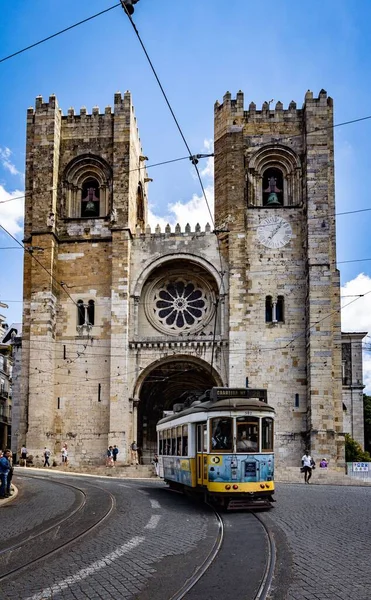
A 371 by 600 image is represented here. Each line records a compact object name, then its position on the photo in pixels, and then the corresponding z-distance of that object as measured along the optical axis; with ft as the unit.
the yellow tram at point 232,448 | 44.06
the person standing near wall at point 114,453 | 95.61
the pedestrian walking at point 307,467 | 79.66
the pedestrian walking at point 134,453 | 98.55
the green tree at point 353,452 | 146.10
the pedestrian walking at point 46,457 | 96.07
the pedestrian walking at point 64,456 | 97.71
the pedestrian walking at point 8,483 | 55.57
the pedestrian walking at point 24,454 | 96.78
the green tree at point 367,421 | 197.57
